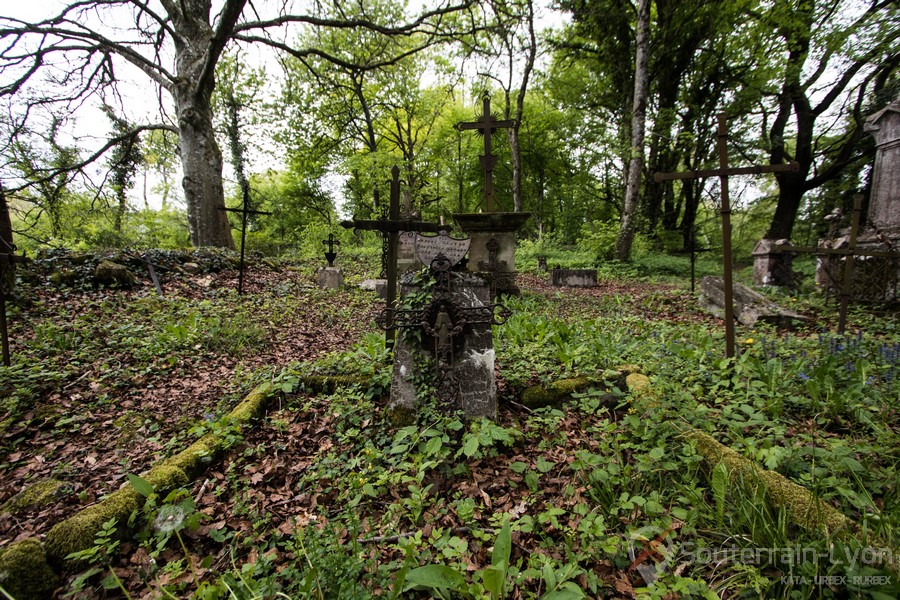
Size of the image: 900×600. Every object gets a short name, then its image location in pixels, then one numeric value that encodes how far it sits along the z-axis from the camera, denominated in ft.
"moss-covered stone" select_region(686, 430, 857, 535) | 5.08
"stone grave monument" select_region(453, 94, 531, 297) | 25.52
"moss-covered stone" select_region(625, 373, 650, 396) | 9.17
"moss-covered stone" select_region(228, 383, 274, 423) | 10.12
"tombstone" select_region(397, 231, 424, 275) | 33.16
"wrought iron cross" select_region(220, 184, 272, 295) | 25.62
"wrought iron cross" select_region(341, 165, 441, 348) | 13.84
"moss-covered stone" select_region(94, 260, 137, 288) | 20.90
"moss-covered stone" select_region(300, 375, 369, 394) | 11.70
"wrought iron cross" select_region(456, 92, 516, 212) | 25.47
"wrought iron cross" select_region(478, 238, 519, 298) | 25.99
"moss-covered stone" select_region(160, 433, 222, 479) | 8.19
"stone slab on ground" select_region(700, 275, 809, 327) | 16.93
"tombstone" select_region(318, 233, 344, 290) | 30.81
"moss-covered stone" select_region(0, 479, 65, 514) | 7.44
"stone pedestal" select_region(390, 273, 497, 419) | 9.73
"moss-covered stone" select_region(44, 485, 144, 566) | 5.95
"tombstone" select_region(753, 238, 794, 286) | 28.76
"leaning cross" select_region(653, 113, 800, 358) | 11.22
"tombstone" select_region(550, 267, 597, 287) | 33.06
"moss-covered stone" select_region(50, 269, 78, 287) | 19.81
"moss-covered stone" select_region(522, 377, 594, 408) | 10.44
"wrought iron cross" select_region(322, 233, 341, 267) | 34.82
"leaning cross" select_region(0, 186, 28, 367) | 11.94
